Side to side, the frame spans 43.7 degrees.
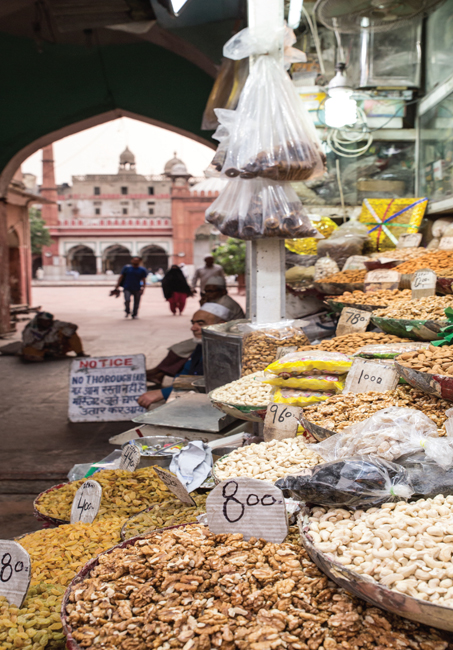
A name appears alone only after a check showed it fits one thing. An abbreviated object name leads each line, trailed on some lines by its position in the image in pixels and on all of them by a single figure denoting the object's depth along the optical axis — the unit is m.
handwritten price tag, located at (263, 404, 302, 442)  1.86
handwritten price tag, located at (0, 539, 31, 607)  1.20
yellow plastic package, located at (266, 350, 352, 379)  2.00
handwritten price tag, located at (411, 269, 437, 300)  2.54
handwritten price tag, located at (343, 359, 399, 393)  1.82
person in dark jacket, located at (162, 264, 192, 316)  11.95
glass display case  4.23
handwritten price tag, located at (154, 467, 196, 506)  1.59
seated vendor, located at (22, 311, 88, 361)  7.13
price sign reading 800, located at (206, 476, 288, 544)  1.19
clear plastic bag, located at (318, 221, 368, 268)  4.08
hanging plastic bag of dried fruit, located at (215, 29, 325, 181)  2.68
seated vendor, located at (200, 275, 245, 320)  4.54
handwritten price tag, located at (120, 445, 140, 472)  2.05
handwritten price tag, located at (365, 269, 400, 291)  3.06
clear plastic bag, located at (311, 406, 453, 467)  1.26
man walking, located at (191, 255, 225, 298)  9.69
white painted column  3.08
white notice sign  4.39
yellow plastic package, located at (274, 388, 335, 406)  1.97
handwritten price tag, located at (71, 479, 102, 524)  1.69
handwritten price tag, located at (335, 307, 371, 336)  2.65
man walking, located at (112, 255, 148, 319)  12.08
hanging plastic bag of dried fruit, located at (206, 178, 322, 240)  2.84
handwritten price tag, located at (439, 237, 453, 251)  3.44
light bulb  4.25
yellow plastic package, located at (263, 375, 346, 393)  1.99
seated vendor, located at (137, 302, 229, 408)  4.07
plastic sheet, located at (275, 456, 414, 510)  1.13
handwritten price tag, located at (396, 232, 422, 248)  3.98
